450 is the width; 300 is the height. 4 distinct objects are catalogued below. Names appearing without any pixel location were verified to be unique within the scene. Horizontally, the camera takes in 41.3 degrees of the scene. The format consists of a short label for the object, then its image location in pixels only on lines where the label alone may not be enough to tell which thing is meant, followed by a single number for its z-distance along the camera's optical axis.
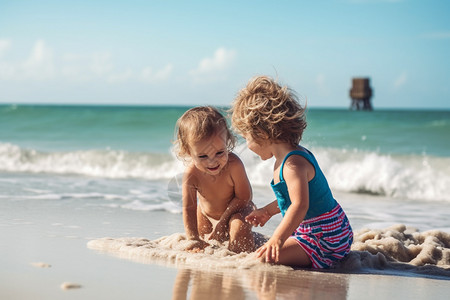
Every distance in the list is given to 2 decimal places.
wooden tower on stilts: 37.38
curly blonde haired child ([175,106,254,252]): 3.50
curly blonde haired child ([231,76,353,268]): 3.20
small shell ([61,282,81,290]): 2.59
